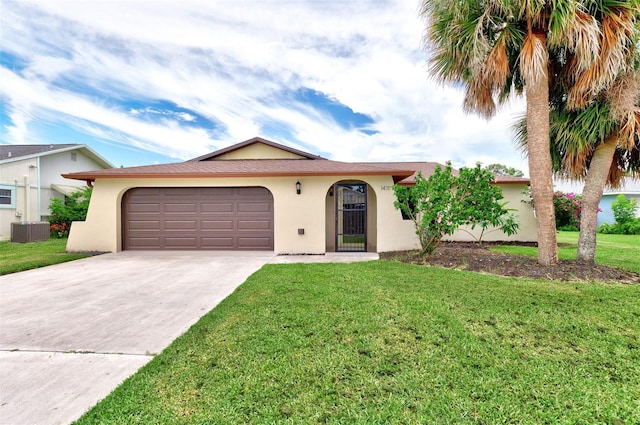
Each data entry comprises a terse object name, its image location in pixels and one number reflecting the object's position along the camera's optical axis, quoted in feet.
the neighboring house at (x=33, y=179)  42.80
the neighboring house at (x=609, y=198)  61.03
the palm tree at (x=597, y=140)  20.04
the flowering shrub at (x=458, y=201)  23.22
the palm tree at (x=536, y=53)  18.63
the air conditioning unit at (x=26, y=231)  39.34
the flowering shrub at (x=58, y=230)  45.09
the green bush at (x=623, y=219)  49.90
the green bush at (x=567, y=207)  39.29
